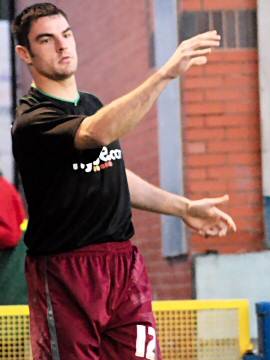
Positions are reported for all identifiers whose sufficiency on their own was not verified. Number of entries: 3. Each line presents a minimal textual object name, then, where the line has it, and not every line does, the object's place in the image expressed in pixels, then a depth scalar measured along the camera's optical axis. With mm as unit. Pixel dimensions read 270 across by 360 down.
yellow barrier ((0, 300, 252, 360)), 10023
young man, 7289
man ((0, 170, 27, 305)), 10969
